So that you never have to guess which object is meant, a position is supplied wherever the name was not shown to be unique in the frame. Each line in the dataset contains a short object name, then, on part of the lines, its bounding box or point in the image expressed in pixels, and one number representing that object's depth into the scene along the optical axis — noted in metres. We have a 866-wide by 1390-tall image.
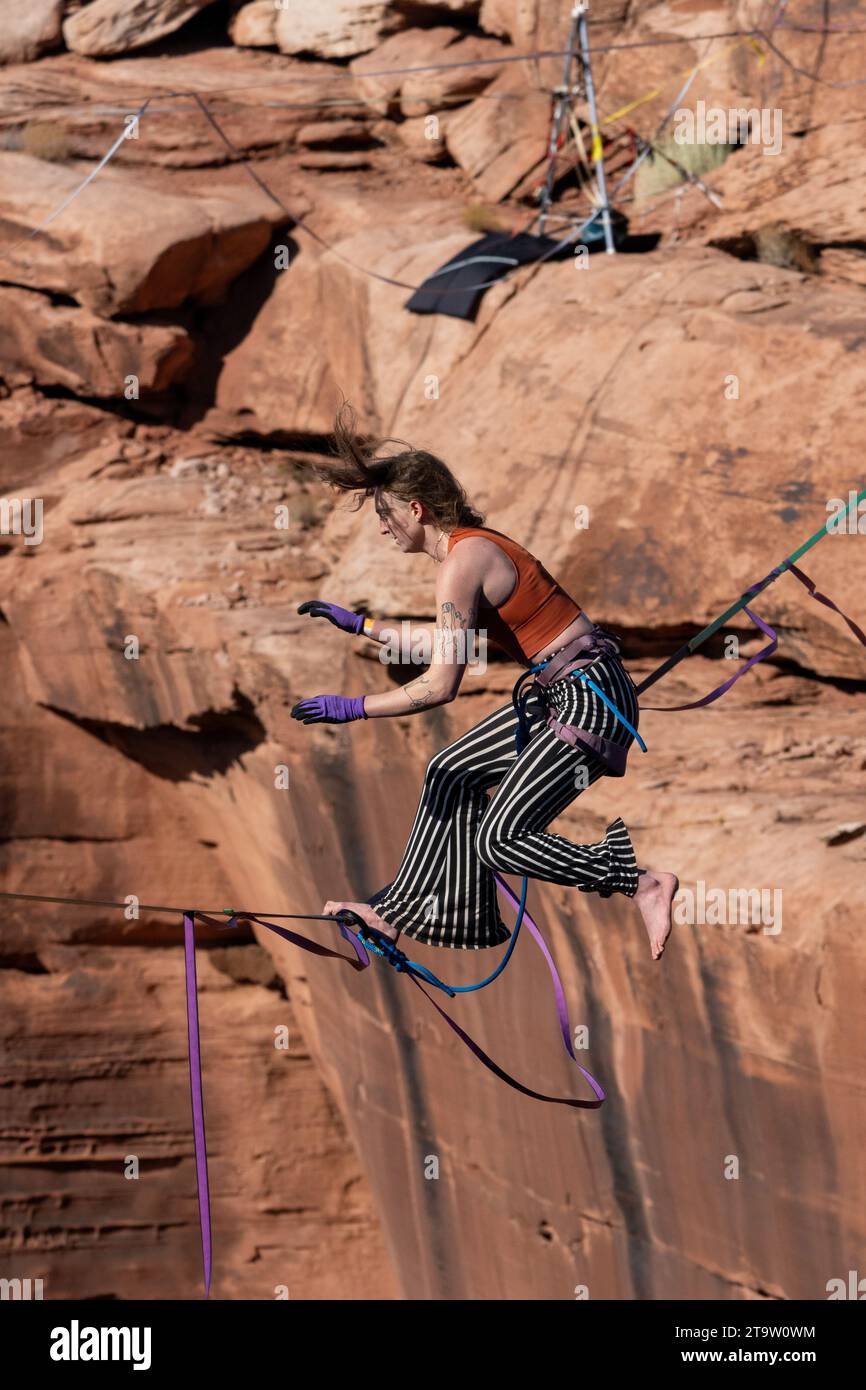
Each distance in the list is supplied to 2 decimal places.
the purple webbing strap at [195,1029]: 12.98
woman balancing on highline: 11.84
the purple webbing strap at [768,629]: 13.66
